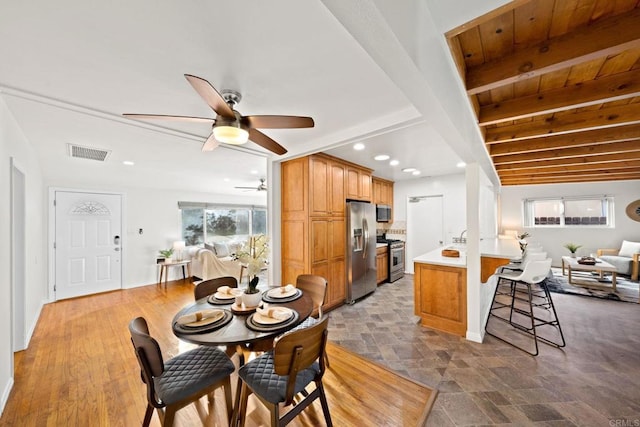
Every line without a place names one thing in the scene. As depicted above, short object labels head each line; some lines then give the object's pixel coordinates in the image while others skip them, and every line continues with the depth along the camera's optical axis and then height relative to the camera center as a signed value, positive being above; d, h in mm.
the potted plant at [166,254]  5262 -852
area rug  3963 -1385
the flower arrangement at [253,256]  1804 -318
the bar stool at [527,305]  2562 -1407
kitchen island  2730 -889
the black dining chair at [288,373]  1239 -978
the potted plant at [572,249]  5074 -770
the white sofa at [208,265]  5055 -1087
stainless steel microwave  5155 +41
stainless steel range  5030 -967
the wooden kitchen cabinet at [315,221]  3234 -91
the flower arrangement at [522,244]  3830 -529
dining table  1383 -723
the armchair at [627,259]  4730 -955
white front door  4223 -504
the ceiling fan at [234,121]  1509 +656
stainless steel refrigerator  3816 -595
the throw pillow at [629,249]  4926 -762
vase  1785 -643
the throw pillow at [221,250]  5878 -859
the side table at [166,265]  5137 -1115
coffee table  4094 -975
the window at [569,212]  5672 +46
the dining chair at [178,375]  1242 -986
